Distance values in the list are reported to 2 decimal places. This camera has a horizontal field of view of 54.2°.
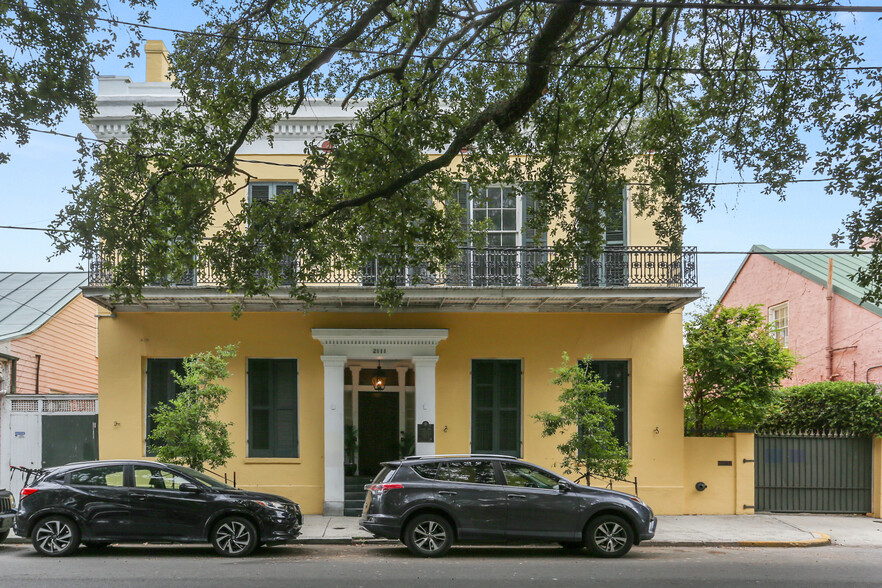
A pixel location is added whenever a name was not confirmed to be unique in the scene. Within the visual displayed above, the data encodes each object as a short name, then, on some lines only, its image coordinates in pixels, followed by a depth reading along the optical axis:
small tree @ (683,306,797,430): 17.44
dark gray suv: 12.73
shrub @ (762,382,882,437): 18.23
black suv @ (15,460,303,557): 12.52
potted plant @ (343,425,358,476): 19.28
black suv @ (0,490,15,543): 13.56
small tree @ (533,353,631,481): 15.76
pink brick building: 21.77
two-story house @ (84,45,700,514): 17.47
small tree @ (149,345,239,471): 15.15
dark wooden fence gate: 18.34
